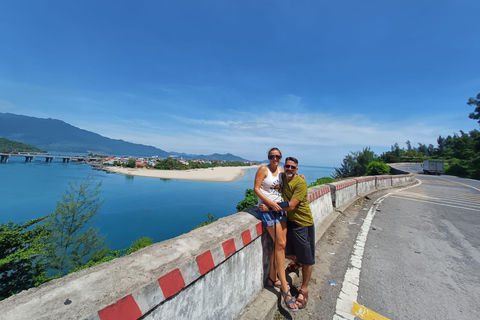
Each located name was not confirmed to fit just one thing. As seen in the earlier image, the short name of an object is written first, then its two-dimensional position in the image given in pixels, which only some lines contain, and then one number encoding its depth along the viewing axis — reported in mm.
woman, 2541
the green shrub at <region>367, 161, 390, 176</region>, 22927
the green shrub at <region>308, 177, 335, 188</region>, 14601
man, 2654
